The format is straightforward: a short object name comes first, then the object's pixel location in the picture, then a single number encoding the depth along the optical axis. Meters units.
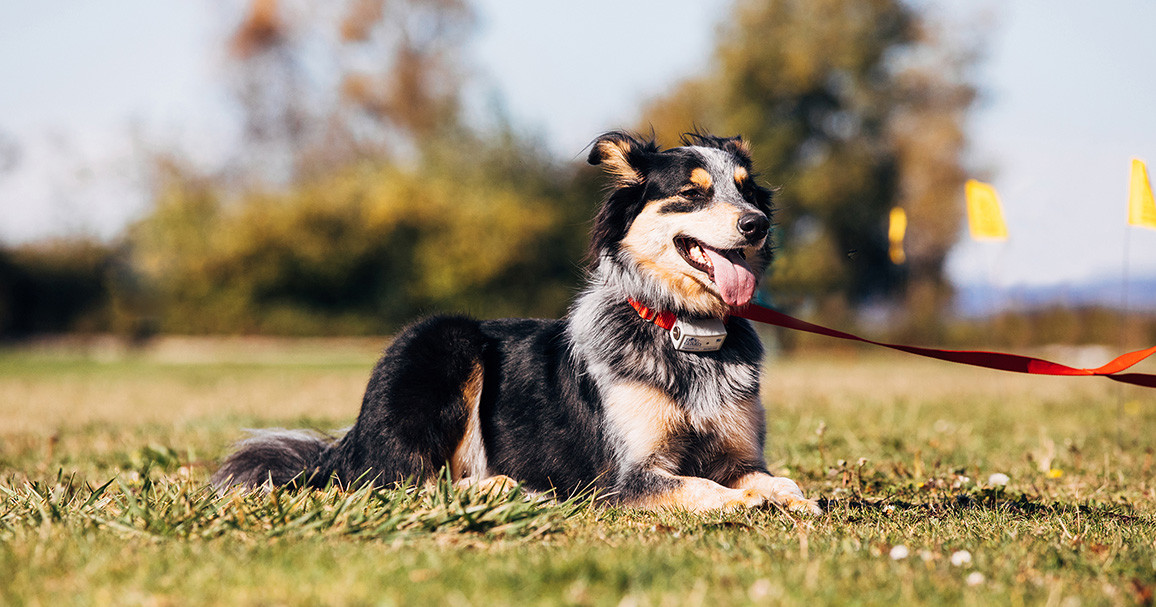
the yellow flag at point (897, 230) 8.86
